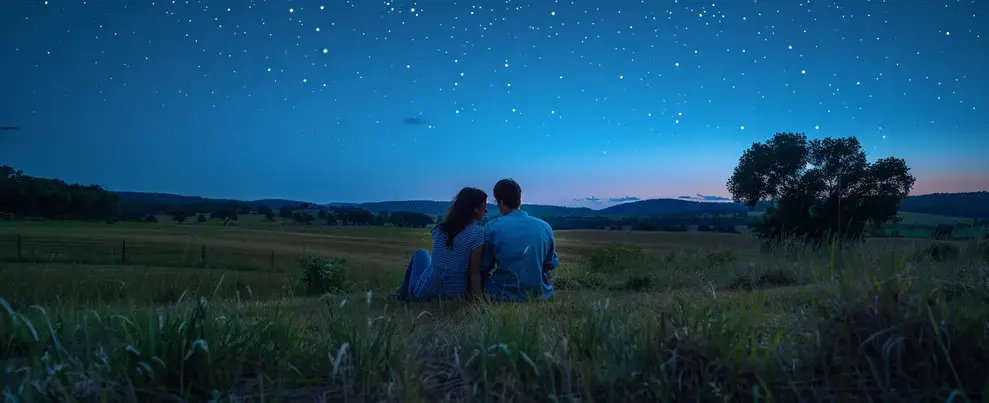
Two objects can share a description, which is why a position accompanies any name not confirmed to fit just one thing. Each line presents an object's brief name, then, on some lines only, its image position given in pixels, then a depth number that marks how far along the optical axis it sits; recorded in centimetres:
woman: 741
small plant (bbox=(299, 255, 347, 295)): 1102
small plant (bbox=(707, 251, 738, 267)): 1113
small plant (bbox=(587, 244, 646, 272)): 1234
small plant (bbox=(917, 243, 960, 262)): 822
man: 736
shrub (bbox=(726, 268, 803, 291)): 841
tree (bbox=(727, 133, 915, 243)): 2839
